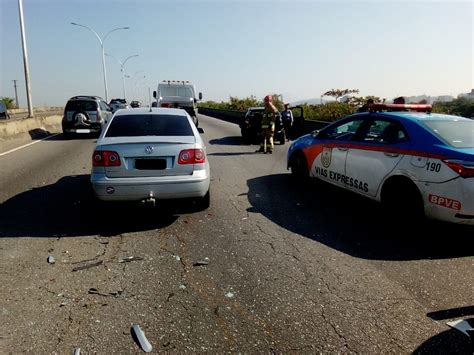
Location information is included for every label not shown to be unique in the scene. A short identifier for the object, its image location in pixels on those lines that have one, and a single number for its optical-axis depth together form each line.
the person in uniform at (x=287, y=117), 15.91
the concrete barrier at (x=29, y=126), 16.56
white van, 22.06
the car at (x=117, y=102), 43.72
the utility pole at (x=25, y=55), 20.34
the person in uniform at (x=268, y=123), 12.31
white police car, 4.48
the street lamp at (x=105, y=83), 46.93
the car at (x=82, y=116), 17.31
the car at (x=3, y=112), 35.78
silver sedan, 5.13
